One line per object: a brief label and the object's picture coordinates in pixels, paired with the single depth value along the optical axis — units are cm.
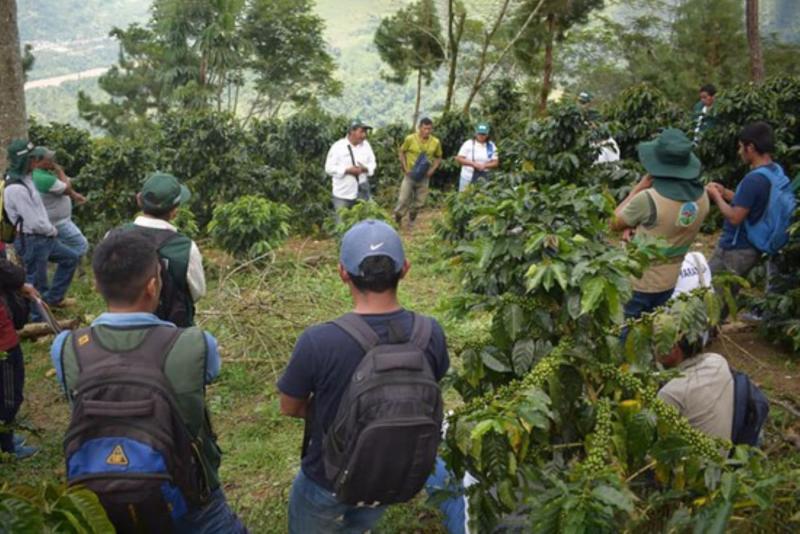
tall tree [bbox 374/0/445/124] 2316
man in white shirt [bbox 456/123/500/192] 988
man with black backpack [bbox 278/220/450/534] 218
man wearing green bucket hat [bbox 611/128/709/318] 438
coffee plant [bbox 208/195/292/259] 802
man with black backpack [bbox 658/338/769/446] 280
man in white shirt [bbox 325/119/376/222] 895
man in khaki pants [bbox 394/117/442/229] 1010
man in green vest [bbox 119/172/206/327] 372
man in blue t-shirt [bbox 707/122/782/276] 501
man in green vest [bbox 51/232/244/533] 221
